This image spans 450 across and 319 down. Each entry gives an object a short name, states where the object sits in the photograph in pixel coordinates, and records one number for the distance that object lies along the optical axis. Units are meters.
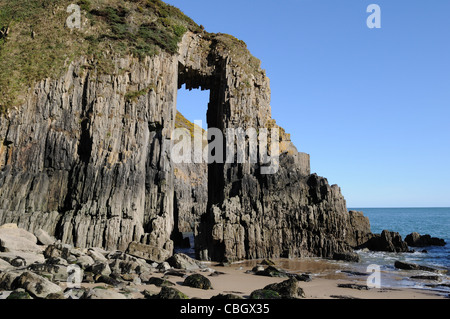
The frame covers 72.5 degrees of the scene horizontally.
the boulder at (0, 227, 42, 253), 18.81
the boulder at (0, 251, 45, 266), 16.98
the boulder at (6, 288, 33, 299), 11.38
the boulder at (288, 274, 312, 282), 19.69
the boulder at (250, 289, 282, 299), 14.48
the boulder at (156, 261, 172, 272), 21.12
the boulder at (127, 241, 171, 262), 24.39
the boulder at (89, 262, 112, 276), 17.06
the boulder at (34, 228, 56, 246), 22.97
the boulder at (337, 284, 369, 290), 17.57
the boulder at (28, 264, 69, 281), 15.20
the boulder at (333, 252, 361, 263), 27.42
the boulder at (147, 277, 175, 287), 16.27
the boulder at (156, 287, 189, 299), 13.24
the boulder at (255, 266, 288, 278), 20.92
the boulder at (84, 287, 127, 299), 12.23
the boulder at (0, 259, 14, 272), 15.04
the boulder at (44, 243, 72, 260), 19.64
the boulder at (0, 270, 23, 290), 12.73
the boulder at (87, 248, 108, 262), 20.62
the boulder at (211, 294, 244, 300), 13.02
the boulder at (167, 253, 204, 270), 22.36
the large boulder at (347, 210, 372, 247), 33.53
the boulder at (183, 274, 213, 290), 16.51
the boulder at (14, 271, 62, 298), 12.09
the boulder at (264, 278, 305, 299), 15.03
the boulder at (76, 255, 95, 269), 18.46
